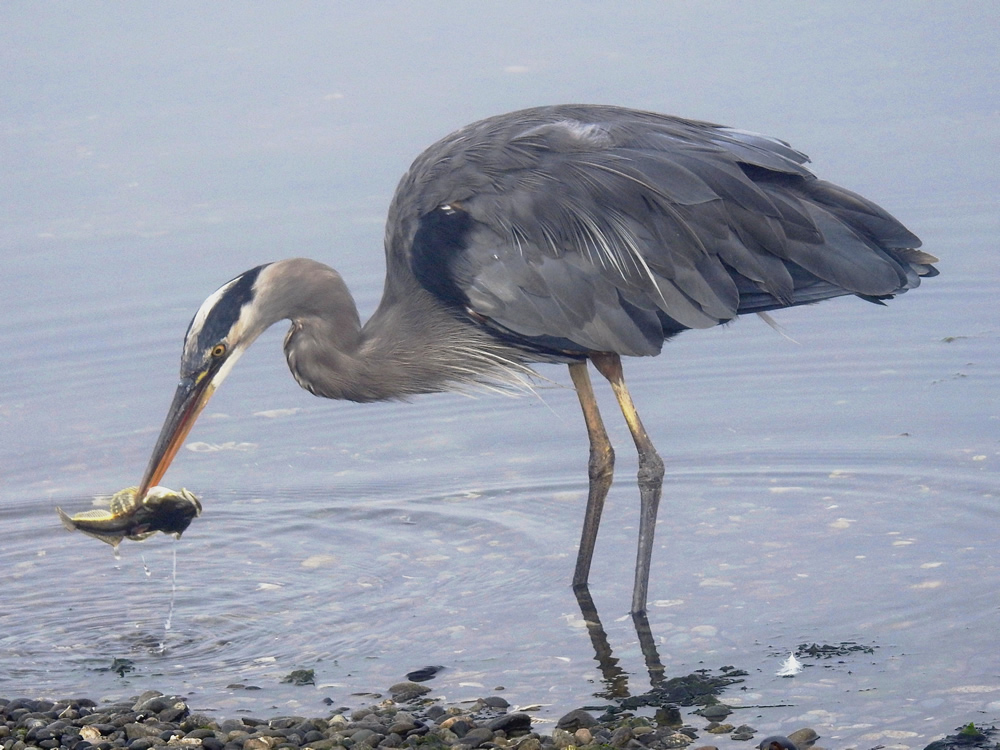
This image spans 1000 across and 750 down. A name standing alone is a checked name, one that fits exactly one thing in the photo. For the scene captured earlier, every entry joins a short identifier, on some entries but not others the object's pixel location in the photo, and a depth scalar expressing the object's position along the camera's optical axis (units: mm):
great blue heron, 13305
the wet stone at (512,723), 11227
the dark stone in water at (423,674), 12508
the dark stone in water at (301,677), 12562
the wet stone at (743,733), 10883
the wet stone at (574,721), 11250
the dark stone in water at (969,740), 10359
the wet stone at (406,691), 12055
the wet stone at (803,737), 10625
